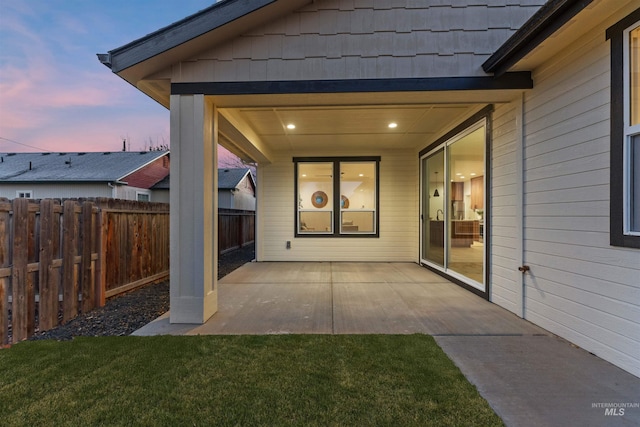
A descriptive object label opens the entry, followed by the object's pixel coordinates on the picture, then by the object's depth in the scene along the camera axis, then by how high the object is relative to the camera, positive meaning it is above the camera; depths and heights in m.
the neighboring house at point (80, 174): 14.14 +1.97
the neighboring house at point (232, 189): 17.02 +1.52
